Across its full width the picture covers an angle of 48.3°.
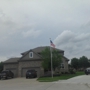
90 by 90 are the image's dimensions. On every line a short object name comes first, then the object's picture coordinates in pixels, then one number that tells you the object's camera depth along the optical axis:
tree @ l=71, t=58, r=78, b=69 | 46.65
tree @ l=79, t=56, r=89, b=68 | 47.26
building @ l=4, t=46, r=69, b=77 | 21.57
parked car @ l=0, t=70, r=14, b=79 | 19.06
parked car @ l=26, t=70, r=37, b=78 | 18.69
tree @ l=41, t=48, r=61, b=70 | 20.26
